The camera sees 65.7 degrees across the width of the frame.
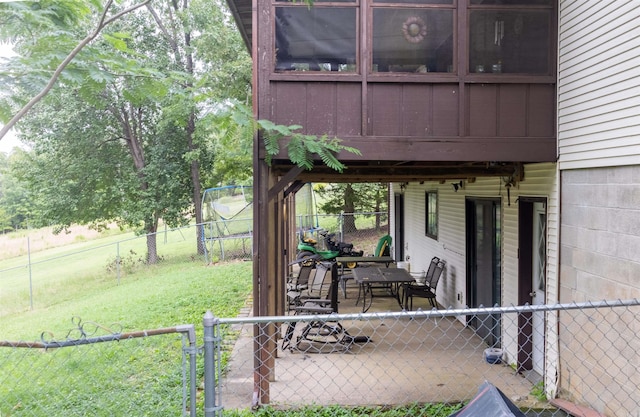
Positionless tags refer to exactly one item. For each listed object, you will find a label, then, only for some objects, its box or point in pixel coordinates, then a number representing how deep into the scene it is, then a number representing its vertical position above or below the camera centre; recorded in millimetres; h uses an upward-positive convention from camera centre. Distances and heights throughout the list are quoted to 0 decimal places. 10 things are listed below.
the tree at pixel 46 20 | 3664 +1310
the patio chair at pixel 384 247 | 14465 -1814
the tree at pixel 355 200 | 26578 -759
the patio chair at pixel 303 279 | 8497 -1768
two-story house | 5238 +1044
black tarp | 1781 -820
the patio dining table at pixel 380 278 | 9266 -1782
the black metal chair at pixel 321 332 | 7242 -2201
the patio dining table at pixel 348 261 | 11888 -1913
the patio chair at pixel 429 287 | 9336 -1938
